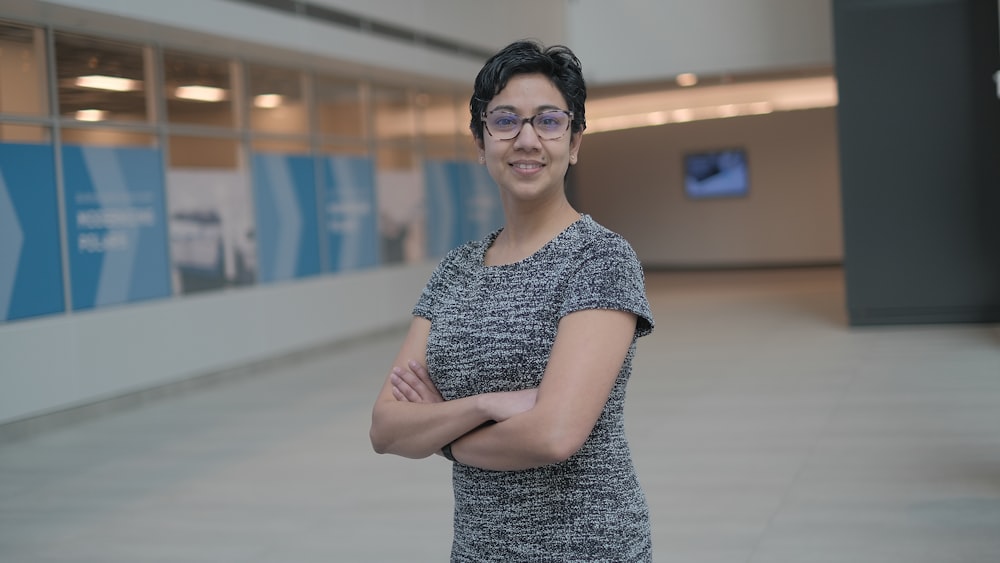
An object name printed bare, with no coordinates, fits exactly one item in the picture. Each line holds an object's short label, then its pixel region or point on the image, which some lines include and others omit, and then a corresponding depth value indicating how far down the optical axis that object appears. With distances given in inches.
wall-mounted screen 1064.1
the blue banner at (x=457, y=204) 741.9
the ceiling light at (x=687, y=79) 762.7
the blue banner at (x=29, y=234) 387.5
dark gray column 545.6
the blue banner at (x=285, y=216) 556.7
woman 81.4
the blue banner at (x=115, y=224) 423.8
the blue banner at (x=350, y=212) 618.2
